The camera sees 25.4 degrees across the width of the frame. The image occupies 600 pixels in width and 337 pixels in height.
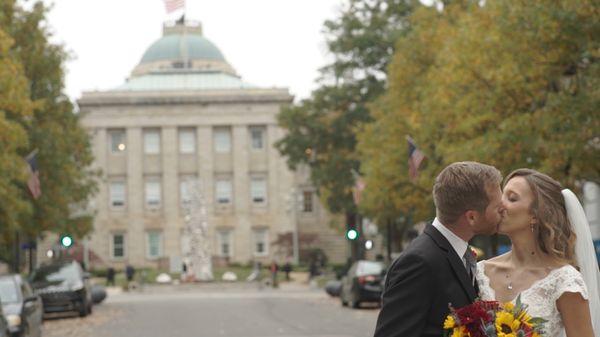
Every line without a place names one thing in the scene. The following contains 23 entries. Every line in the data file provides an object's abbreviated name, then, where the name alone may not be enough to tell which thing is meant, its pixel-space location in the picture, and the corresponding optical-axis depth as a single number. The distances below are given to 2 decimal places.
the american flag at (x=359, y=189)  49.71
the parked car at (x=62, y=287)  35.88
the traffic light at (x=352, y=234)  42.07
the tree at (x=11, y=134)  33.59
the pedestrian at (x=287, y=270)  76.38
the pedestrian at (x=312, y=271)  72.85
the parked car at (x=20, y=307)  20.86
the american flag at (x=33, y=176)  35.75
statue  76.06
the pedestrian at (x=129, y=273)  77.82
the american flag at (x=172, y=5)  69.31
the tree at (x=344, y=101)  58.34
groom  5.16
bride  5.60
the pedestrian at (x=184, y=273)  76.88
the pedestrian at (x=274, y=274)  67.94
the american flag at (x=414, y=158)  35.19
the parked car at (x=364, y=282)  38.84
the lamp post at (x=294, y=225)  103.50
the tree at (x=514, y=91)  27.58
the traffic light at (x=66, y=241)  41.88
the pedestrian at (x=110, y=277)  75.81
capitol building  111.50
